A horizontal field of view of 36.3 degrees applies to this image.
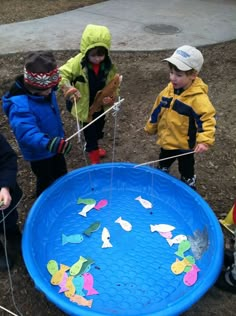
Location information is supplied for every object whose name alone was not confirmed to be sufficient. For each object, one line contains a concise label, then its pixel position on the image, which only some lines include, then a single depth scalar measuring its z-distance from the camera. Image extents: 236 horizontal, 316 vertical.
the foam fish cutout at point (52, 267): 2.16
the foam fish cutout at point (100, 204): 2.65
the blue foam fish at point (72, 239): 2.39
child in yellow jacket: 2.20
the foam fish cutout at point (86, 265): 2.22
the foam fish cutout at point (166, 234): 2.44
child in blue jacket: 2.04
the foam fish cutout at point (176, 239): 2.39
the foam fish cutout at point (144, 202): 2.67
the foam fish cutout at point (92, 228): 2.46
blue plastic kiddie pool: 2.00
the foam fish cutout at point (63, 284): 2.05
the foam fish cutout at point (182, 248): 2.32
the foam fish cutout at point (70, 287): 2.04
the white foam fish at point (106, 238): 2.39
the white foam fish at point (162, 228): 2.48
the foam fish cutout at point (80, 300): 1.99
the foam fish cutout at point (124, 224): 2.51
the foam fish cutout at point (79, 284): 2.08
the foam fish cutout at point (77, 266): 2.19
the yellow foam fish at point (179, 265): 2.21
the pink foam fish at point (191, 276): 2.10
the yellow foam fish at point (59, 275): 2.08
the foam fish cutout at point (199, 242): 2.26
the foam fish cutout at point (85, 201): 2.68
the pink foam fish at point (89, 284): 2.10
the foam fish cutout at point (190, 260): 2.21
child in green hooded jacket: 2.48
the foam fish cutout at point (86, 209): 2.60
